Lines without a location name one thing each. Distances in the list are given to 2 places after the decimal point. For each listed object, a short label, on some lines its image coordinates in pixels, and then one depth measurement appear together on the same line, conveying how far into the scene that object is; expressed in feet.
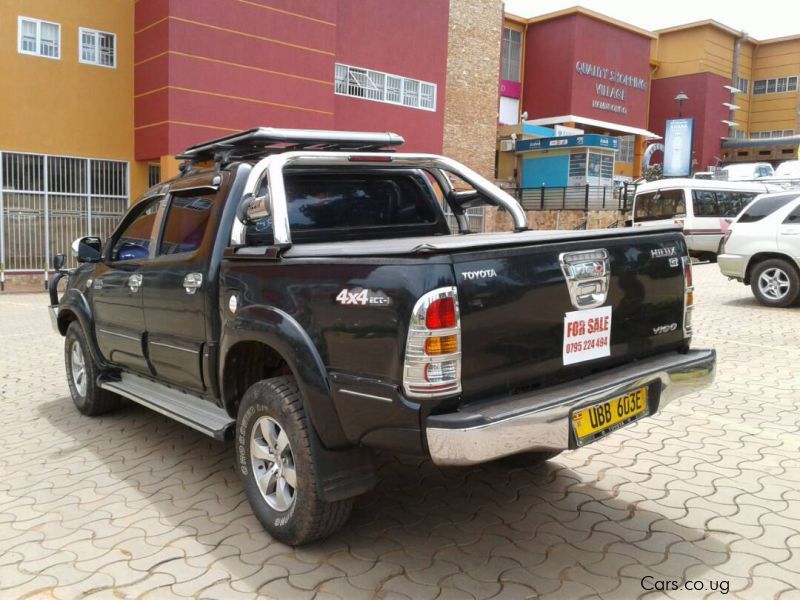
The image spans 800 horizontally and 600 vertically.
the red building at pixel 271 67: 55.77
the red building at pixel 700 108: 137.28
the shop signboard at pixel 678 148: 122.11
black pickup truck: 9.27
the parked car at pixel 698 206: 68.90
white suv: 35.73
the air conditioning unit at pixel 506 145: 112.06
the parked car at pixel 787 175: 78.99
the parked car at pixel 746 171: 90.78
